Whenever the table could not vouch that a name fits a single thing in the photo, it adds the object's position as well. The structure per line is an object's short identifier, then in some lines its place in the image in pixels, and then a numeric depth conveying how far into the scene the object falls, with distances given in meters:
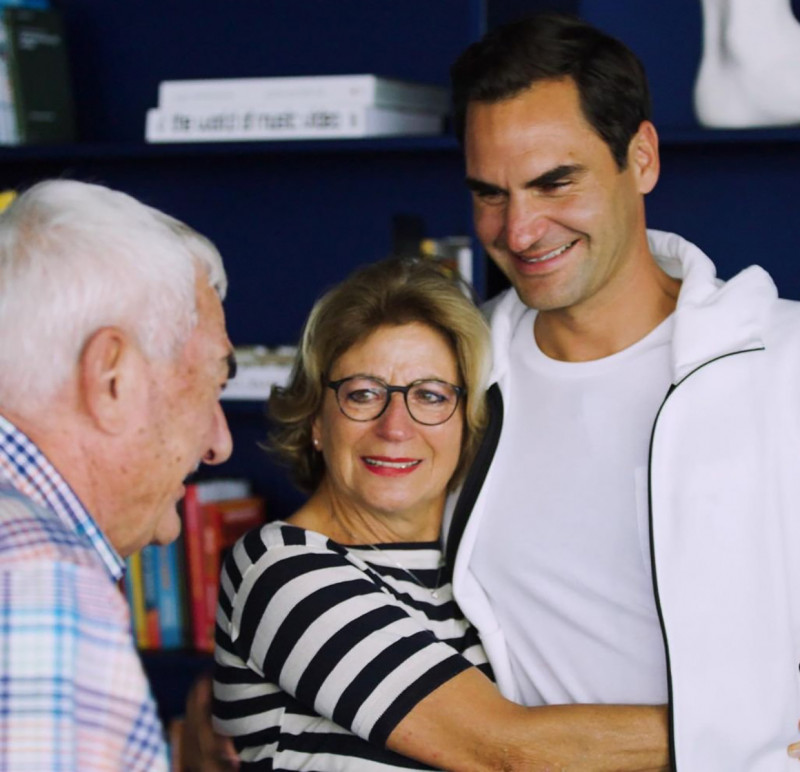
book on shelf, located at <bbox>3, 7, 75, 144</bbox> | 2.87
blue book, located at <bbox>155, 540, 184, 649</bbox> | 2.86
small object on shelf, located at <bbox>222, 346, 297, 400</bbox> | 2.78
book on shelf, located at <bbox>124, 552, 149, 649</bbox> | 2.85
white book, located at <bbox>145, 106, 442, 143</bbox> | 2.57
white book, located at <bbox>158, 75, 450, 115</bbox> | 2.57
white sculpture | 2.33
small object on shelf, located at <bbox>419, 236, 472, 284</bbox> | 2.60
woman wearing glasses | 1.65
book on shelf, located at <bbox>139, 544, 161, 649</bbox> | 2.85
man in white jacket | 1.69
